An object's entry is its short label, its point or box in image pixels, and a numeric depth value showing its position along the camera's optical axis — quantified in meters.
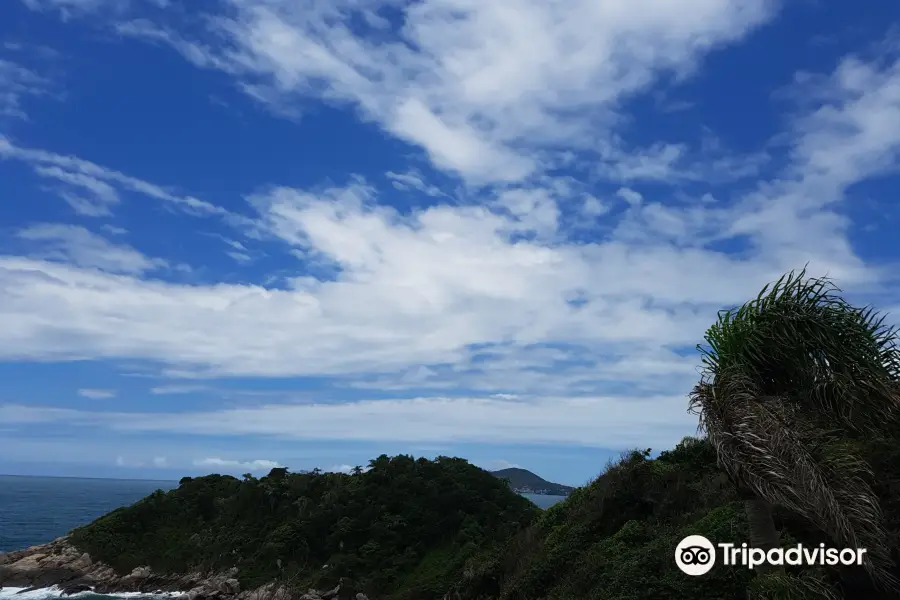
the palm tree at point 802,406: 8.23
